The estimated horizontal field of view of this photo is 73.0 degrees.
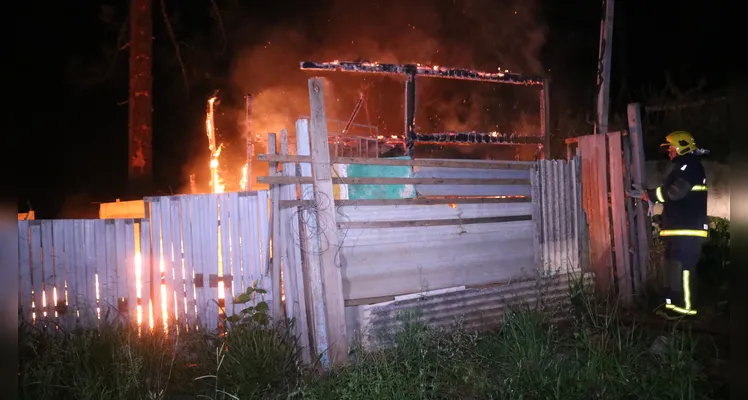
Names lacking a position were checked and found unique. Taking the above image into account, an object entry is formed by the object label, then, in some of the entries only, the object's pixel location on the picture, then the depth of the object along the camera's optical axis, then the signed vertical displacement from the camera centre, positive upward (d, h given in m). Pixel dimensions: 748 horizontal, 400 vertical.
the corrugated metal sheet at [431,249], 5.28 -0.59
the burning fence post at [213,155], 10.26 +1.12
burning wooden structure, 6.41 +1.48
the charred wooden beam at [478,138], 6.61 +0.80
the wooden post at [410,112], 6.46 +1.15
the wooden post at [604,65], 7.49 +1.90
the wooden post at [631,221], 6.89 -0.44
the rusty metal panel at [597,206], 6.92 -0.21
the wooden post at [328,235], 4.97 -0.32
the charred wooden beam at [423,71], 6.25 +1.68
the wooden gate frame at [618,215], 6.88 -0.35
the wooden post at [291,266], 5.08 -0.62
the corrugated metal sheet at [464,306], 5.22 -1.26
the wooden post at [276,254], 5.21 -0.50
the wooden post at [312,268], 4.98 -0.63
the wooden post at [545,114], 7.33 +1.16
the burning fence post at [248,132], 9.16 +1.39
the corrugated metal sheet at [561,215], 6.66 -0.31
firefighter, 5.92 -0.40
